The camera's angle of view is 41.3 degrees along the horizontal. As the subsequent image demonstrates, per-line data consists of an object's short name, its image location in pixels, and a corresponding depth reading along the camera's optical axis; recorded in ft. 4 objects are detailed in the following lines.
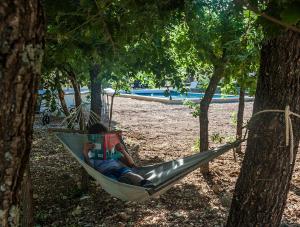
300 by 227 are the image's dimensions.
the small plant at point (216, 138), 15.53
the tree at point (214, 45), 11.01
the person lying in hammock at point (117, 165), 9.34
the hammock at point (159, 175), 7.64
